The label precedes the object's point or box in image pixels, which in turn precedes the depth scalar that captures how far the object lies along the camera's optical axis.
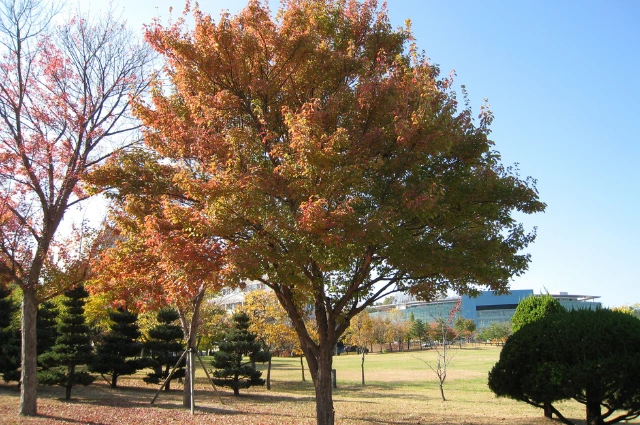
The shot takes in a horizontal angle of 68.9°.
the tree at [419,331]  87.88
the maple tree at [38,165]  12.20
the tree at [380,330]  73.68
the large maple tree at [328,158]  7.09
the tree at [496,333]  96.28
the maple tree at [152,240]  7.40
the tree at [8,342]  19.17
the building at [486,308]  141.00
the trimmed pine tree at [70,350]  16.38
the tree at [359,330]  41.06
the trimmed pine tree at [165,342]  22.86
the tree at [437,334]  51.83
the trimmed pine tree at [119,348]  21.02
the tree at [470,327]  88.40
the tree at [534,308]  13.27
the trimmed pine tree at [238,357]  21.34
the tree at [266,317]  26.56
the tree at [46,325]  21.52
